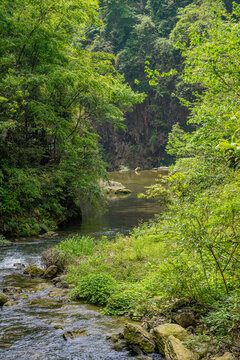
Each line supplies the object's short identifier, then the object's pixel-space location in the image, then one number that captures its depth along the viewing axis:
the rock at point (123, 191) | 27.30
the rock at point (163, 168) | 48.31
